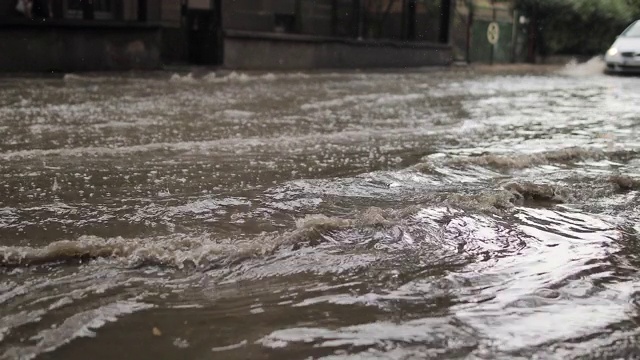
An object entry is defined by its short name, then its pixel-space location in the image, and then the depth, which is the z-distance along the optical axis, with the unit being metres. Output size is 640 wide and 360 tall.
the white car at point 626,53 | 15.92
